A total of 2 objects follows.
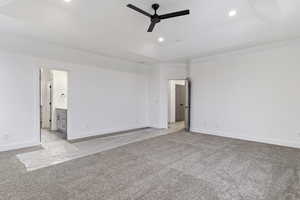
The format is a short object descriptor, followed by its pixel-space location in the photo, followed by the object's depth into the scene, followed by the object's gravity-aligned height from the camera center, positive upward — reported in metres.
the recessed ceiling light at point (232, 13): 3.23 +1.77
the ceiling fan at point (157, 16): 2.85 +1.55
